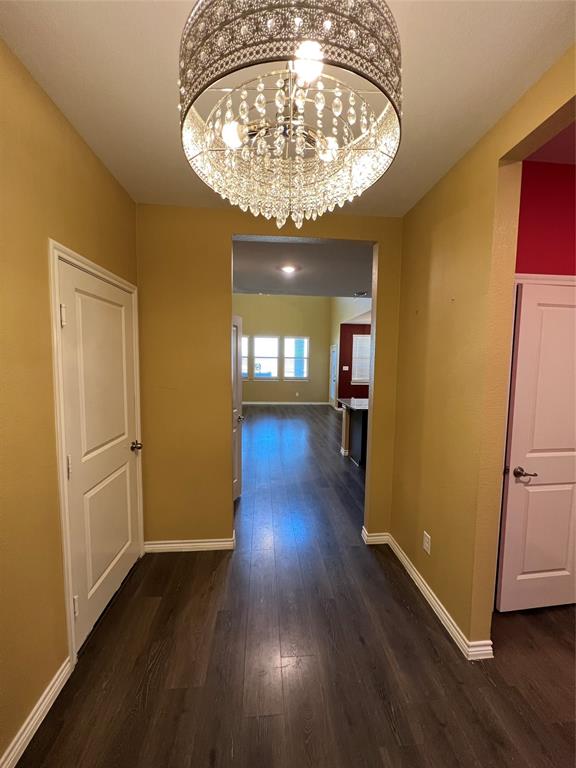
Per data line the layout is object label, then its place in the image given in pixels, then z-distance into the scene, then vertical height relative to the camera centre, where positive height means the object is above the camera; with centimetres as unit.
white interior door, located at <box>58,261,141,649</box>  165 -47
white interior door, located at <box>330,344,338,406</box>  954 -37
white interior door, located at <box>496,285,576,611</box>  184 -56
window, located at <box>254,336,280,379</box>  1034 -3
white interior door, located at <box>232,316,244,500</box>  336 -51
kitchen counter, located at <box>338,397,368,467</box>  478 -110
